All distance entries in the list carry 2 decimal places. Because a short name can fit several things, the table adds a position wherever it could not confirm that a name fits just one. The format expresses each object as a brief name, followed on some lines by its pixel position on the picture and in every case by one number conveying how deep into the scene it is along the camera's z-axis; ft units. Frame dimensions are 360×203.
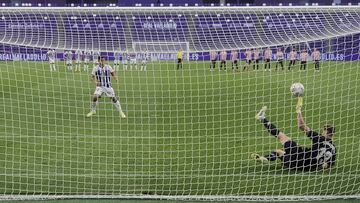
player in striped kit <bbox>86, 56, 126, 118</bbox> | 83.66
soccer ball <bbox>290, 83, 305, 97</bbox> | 51.24
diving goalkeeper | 47.21
